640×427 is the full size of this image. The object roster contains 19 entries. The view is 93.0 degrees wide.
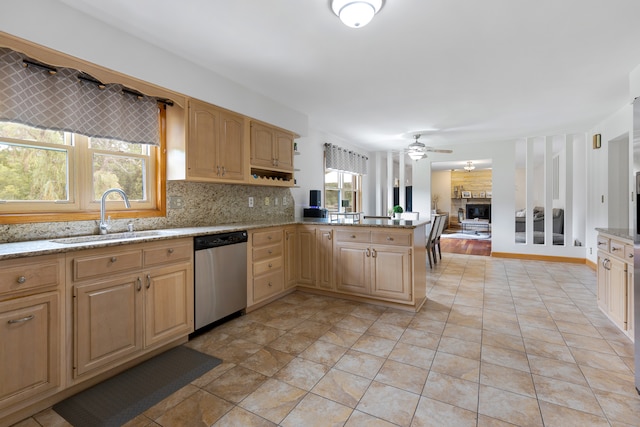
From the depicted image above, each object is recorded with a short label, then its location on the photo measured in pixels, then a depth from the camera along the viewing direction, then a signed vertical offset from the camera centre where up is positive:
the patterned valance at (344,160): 5.52 +1.06
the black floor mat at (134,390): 1.61 -1.07
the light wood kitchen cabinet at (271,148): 3.44 +0.78
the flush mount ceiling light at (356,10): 1.86 +1.26
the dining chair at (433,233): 4.96 -0.33
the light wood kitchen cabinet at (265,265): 3.05 -0.56
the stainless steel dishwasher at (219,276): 2.52 -0.57
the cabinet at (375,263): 3.06 -0.54
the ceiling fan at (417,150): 5.16 +1.08
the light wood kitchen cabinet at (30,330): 1.49 -0.62
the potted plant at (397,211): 5.46 +0.03
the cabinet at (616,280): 2.37 -0.57
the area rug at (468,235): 9.41 -0.73
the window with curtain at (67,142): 1.92 +0.53
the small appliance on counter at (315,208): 4.39 +0.06
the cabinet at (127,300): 1.78 -0.60
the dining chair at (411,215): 6.04 -0.05
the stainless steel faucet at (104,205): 2.27 +0.05
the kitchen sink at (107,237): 2.04 -0.19
